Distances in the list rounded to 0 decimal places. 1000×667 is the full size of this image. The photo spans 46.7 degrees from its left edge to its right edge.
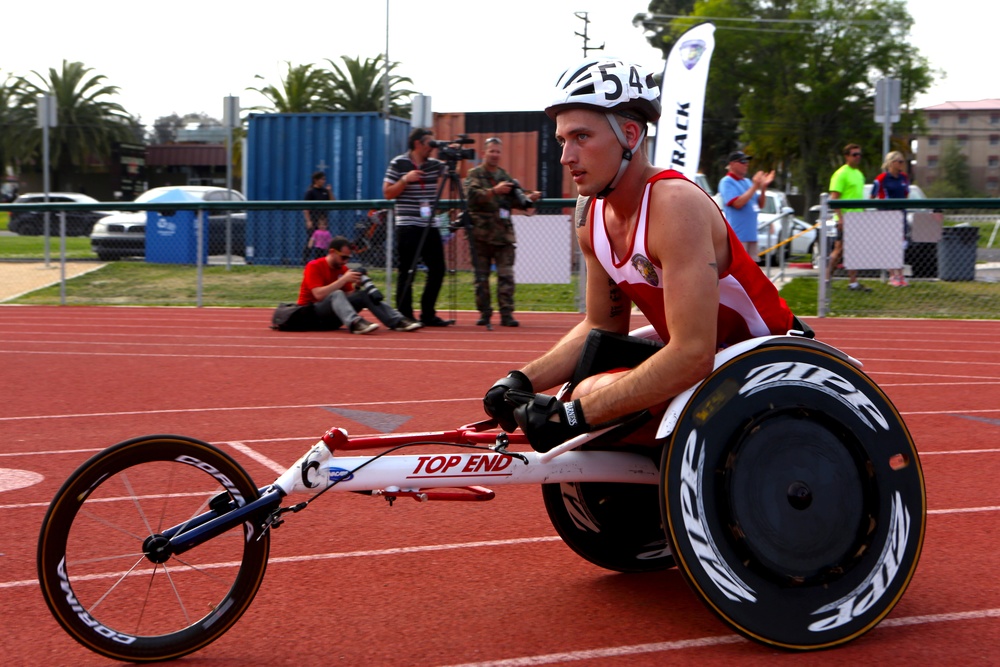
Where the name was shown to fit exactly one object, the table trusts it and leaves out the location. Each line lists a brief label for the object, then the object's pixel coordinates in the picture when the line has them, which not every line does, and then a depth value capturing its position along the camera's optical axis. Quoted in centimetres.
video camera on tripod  1246
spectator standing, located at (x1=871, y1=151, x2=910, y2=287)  1606
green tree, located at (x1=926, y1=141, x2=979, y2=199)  8106
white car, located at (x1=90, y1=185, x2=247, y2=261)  1634
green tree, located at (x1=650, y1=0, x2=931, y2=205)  6450
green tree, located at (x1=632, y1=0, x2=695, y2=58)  8169
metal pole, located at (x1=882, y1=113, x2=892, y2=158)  2080
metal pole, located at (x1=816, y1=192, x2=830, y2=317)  1433
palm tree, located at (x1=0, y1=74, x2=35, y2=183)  6409
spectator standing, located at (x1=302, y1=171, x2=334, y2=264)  1841
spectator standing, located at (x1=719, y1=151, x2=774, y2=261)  1359
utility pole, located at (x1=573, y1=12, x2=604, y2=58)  5727
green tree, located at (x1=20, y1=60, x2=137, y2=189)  6519
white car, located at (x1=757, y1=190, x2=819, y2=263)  2633
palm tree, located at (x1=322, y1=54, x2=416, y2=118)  5722
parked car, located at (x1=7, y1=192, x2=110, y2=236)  1684
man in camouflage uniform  1243
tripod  1254
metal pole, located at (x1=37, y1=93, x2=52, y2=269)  2756
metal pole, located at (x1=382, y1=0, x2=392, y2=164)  2466
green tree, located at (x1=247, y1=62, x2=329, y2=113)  5556
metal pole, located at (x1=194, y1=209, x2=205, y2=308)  1614
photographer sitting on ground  1255
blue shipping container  2450
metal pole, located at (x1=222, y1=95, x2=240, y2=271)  2527
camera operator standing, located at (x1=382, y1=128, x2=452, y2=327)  1259
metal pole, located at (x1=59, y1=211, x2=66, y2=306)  1695
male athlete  331
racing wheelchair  323
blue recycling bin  1634
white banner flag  1568
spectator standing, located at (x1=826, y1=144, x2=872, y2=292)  1590
